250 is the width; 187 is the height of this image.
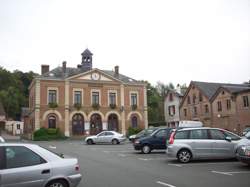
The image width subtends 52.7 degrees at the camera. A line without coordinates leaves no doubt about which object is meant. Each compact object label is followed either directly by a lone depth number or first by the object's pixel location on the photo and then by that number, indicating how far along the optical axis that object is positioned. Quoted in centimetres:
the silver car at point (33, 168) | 524
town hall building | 3654
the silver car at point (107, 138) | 2446
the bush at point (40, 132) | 3468
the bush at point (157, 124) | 5004
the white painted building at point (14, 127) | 5820
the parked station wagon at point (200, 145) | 1113
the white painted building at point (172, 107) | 4645
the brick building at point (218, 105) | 3346
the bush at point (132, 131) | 3898
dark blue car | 1549
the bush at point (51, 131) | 3526
